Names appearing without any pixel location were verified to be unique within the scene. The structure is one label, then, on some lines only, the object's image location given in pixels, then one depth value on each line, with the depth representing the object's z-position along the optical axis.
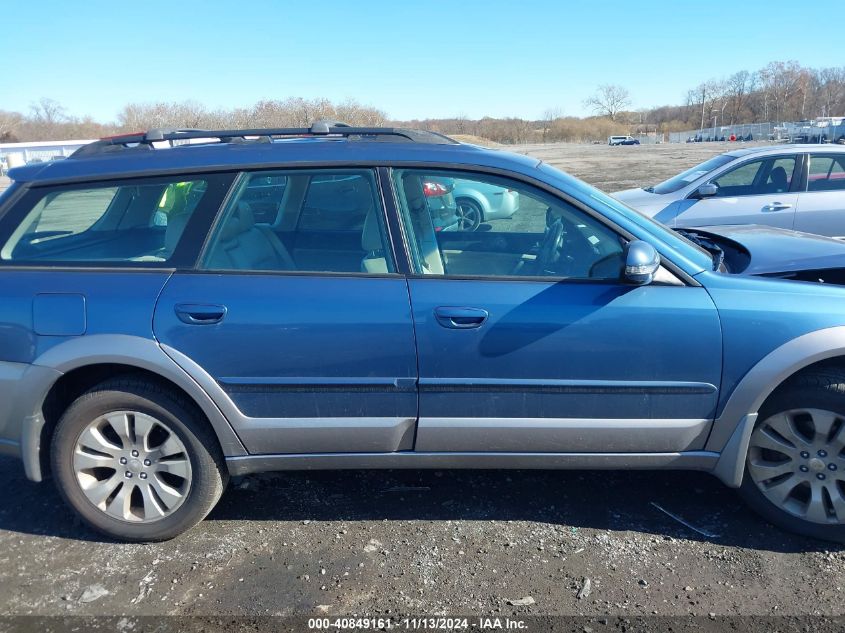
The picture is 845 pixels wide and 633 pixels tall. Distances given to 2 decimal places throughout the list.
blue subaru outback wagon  2.76
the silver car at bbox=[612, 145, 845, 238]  7.31
